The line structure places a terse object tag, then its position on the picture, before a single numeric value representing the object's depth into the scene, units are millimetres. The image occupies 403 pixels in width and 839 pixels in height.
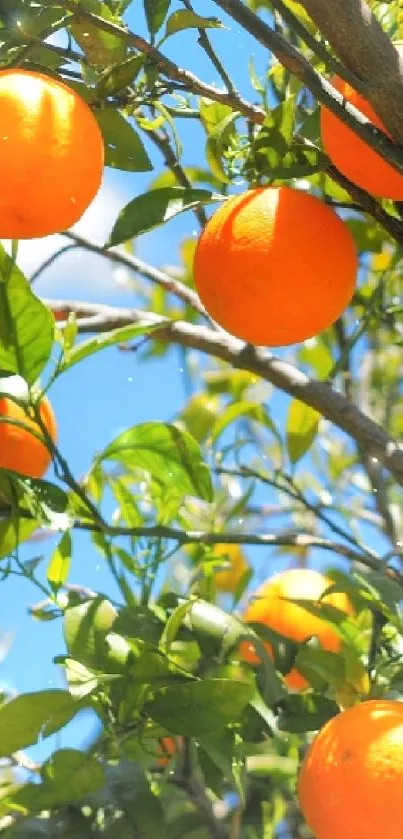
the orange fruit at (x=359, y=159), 1006
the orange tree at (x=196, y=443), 1007
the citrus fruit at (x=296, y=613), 1287
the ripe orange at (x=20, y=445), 1170
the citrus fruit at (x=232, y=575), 1498
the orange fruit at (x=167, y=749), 1193
